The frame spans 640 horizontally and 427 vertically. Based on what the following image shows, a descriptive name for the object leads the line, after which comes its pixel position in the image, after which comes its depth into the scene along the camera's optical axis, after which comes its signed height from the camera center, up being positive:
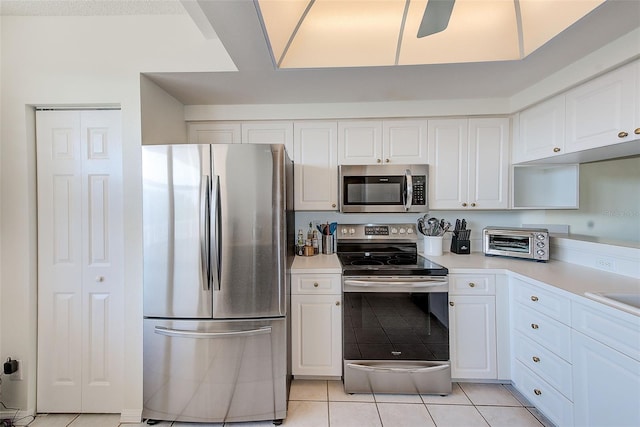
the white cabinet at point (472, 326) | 1.92 -0.85
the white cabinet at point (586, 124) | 1.45 +0.59
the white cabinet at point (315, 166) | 2.35 +0.43
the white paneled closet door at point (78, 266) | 1.78 -0.36
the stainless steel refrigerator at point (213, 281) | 1.64 -0.44
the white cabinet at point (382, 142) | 2.34 +0.64
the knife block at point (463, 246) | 2.43 -0.32
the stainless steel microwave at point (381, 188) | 2.32 +0.22
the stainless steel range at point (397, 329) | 1.88 -0.87
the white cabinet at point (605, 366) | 1.14 -0.75
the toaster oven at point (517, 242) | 2.05 -0.25
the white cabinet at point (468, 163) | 2.31 +0.44
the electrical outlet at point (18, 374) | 1.75 -1.09
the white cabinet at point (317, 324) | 1.98 -0.86
